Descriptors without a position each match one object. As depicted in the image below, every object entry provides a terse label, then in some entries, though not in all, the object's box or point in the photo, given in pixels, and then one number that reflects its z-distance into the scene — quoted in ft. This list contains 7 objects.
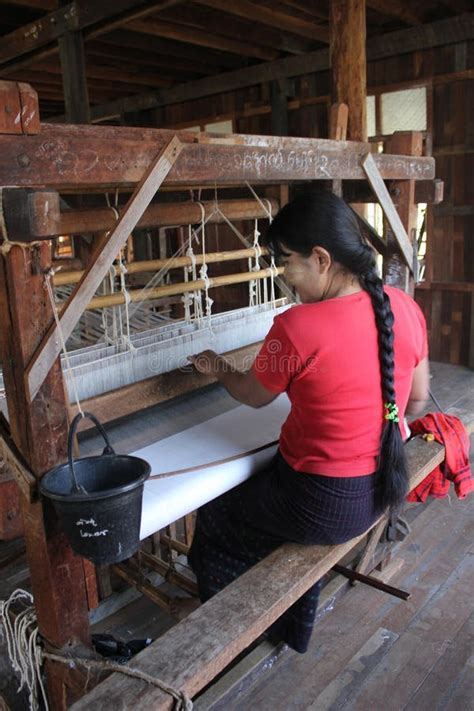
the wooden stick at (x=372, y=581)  8.04
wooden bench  4.04
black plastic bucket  4.04
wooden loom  4.10
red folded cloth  7.75
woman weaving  5.15
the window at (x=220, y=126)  22.81
